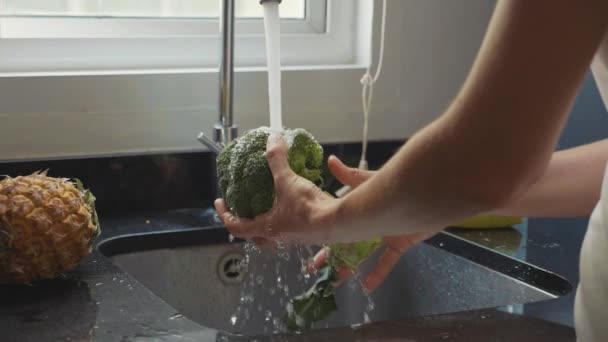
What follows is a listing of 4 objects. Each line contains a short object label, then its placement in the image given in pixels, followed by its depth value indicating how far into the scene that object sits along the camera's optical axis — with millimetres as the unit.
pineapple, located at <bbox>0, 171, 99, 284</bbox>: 1190
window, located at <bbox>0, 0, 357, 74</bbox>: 1666
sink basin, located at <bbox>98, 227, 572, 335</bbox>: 1496
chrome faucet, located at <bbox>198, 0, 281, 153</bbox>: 1562
